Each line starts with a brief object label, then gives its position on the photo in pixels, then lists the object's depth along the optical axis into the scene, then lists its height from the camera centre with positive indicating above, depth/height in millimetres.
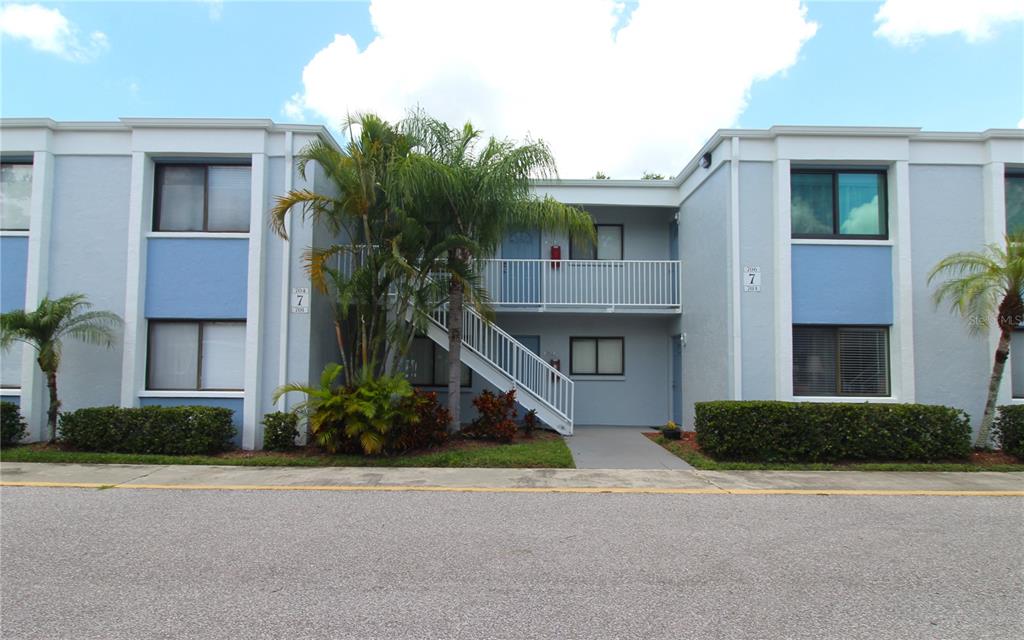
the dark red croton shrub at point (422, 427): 9445 -1062
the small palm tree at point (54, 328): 9586 +516
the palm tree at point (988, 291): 9305 +1336
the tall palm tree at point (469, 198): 9648 +2860
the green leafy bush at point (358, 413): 9125 -799
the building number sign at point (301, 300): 10609 +1131
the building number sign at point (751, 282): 10516 +1549
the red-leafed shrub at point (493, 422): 10734 -1073
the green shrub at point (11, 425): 9953 -1158
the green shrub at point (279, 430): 9953 -1171
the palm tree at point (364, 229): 9703 +2351
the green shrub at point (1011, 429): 9305 -951
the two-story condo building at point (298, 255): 10445 +1992
